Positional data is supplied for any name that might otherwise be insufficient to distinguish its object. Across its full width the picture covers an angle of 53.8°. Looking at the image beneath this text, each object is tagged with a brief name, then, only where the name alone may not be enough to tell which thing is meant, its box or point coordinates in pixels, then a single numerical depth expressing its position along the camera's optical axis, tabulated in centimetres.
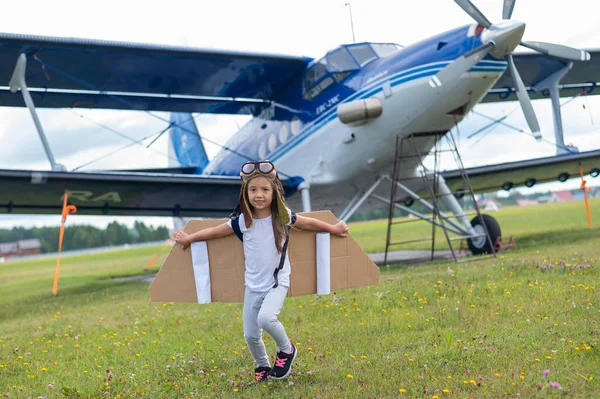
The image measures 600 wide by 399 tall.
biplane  934
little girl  368
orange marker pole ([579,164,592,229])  1413
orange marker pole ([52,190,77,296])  1093
